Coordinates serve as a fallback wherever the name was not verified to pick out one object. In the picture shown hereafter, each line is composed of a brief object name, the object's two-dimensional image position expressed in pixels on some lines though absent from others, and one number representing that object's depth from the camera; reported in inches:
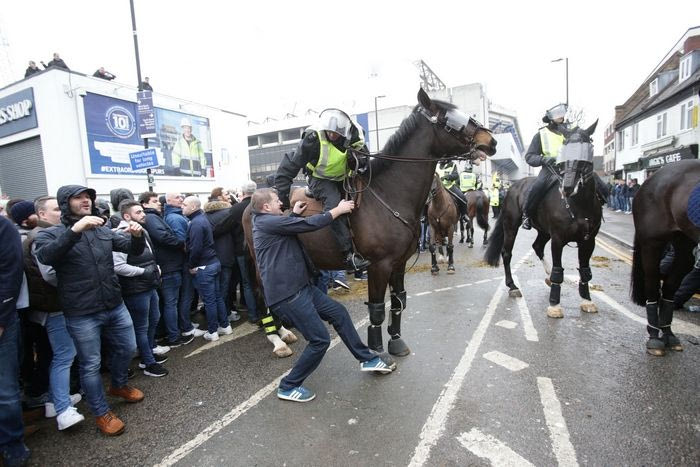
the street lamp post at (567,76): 802.7
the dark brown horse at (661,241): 147.2
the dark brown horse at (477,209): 481.7
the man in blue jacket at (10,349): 102.6
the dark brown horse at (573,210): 192.4
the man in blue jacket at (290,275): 128.4
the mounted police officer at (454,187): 399.9
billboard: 625.6
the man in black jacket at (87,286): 119.3
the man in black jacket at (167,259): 186.7
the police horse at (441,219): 336.1
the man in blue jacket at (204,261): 199.3
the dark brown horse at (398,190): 149.6
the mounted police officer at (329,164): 142.9
